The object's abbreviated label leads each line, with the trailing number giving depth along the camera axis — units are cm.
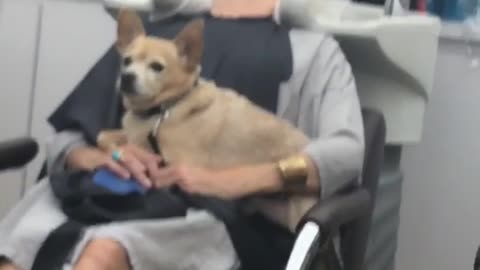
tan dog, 167
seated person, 150
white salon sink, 197
